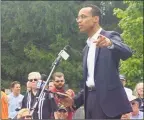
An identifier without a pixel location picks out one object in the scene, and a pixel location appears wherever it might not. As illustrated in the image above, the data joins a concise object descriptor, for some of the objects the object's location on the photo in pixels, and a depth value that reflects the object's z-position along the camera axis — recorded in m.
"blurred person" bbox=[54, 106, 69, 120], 5.67
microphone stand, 3.98
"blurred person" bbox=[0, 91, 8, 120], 6.20
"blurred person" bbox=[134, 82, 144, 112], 7.02
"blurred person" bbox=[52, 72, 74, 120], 5.81
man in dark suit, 3.50
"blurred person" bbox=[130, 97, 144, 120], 6.59
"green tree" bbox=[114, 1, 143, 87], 19.94
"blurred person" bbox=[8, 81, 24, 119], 8.66
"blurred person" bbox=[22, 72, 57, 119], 5.99
